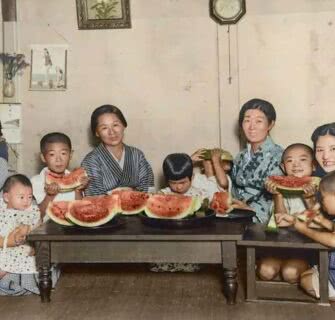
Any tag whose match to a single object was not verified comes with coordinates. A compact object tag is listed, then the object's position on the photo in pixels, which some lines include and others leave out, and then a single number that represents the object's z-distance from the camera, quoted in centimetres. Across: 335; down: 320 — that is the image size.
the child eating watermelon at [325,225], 370
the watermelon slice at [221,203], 426
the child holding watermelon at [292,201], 432
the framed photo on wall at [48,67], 580
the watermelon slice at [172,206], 395
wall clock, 548
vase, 587
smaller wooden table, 373
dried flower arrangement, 585
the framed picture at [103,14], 562
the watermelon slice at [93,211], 389
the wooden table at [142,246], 374
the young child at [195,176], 460
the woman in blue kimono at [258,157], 478
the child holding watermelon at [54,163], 473
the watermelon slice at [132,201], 424
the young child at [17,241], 420
